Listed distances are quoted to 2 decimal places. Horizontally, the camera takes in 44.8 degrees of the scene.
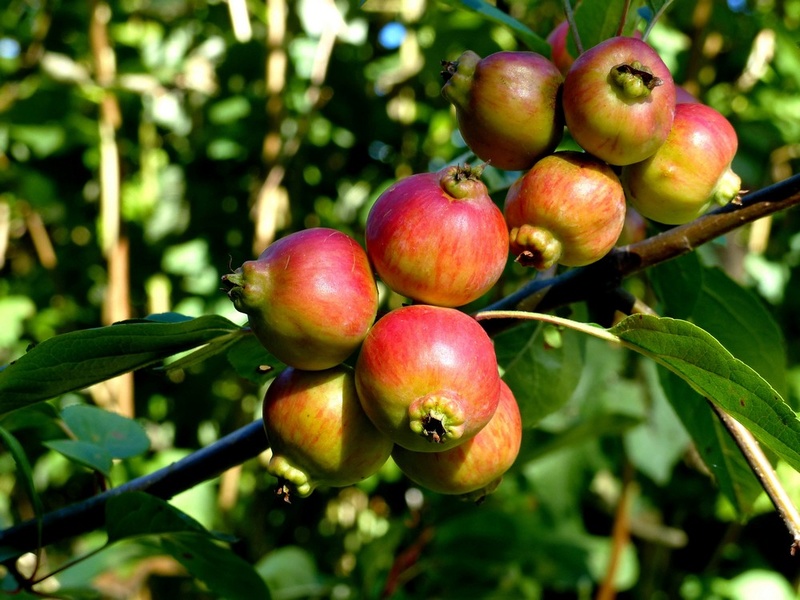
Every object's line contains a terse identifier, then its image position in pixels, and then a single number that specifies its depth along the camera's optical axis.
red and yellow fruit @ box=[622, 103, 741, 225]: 0.25
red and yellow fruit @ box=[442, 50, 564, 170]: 0.25
